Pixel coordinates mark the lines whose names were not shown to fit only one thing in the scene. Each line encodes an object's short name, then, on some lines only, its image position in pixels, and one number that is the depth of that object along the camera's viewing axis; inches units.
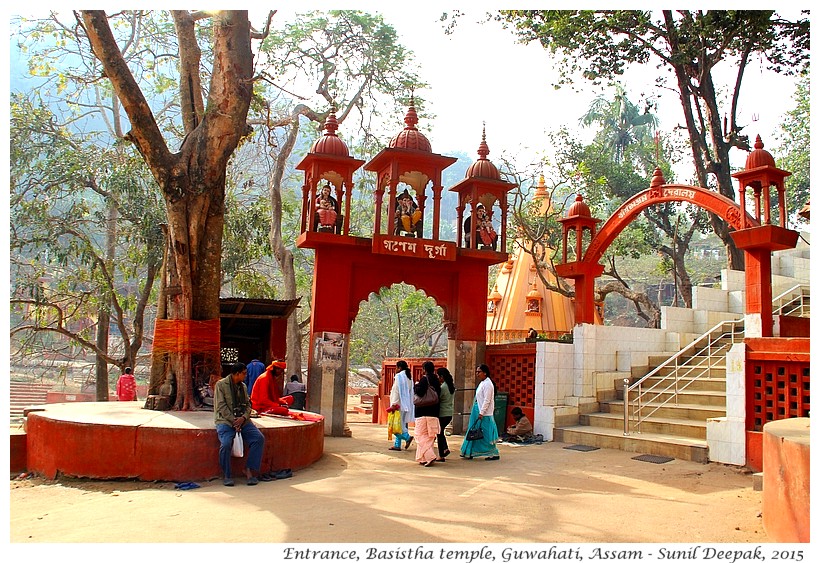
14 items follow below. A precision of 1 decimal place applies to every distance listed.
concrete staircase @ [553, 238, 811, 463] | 391.9
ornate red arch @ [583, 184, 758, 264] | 419.2
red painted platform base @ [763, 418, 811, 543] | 173.0
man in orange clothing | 349.1
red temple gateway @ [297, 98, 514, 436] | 492.4
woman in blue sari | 374.3
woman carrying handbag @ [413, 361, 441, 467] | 354.6
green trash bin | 504.7
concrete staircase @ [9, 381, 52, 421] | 1279.5
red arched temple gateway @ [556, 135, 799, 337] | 390.3
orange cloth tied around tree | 349.1
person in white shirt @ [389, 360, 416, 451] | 422.6
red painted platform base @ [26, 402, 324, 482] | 280.1
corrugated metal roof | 557.5
